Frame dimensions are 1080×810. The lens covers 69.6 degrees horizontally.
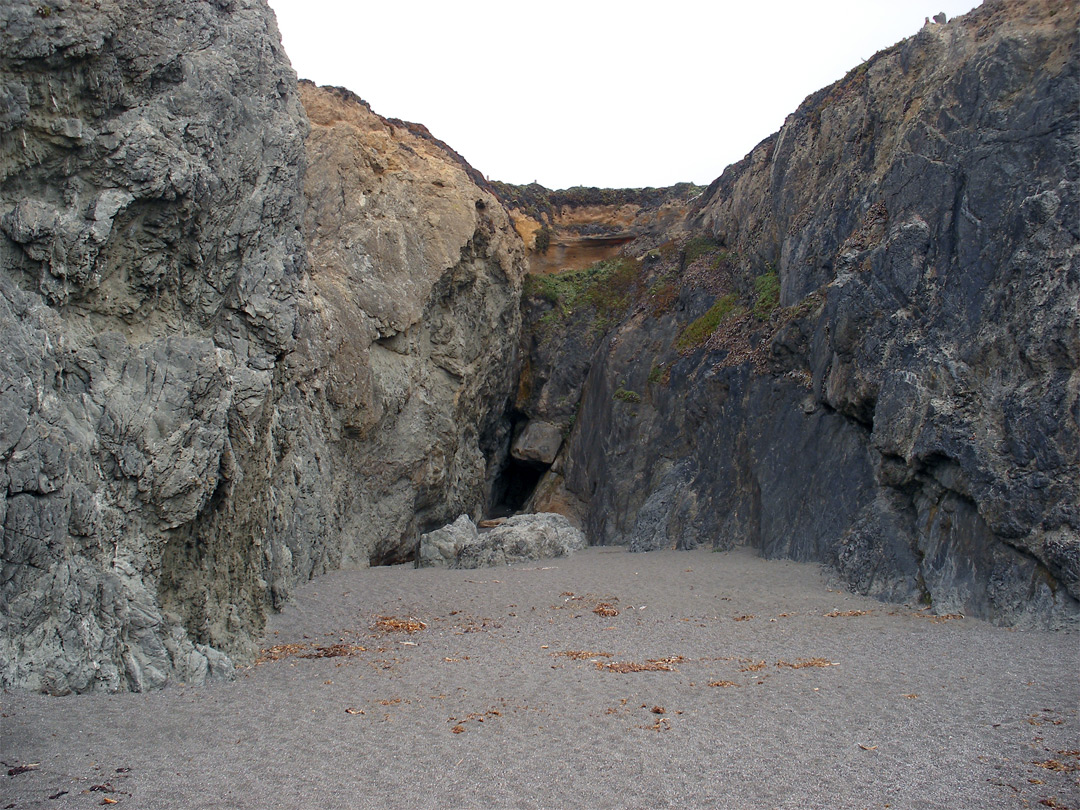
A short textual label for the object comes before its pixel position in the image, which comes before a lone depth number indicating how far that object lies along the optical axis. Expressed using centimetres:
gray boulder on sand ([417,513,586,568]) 2088
